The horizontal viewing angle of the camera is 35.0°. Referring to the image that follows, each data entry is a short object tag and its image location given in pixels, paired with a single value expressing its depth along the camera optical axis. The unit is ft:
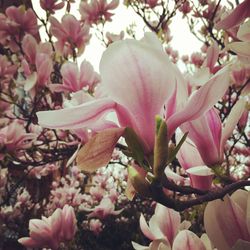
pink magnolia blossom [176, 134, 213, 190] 1.86
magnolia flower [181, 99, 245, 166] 1.66
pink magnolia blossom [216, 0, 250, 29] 1.44
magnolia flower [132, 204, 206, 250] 2.16
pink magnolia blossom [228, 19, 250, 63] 1.45
